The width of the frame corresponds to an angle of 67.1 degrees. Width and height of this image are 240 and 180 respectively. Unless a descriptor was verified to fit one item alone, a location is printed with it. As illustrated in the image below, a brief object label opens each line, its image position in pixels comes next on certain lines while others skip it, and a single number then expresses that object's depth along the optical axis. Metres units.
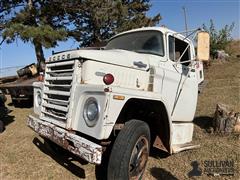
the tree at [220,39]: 12.73
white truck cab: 2.18
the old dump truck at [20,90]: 6.14
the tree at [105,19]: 10.37
